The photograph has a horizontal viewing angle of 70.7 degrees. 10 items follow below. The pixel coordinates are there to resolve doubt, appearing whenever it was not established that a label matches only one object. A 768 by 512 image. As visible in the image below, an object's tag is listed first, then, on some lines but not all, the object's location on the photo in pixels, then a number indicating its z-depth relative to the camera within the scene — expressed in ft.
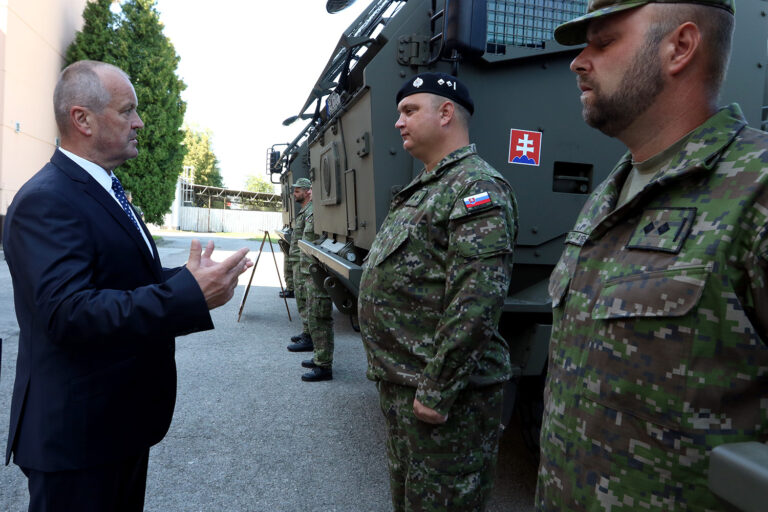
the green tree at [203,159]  173.51
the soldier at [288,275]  29.94
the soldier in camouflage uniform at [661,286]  2.99
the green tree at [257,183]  224.98
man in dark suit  4.56
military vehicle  8.97
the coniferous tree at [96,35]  62.31
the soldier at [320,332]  16.07
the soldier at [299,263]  20.04
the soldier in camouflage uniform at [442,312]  5.90
